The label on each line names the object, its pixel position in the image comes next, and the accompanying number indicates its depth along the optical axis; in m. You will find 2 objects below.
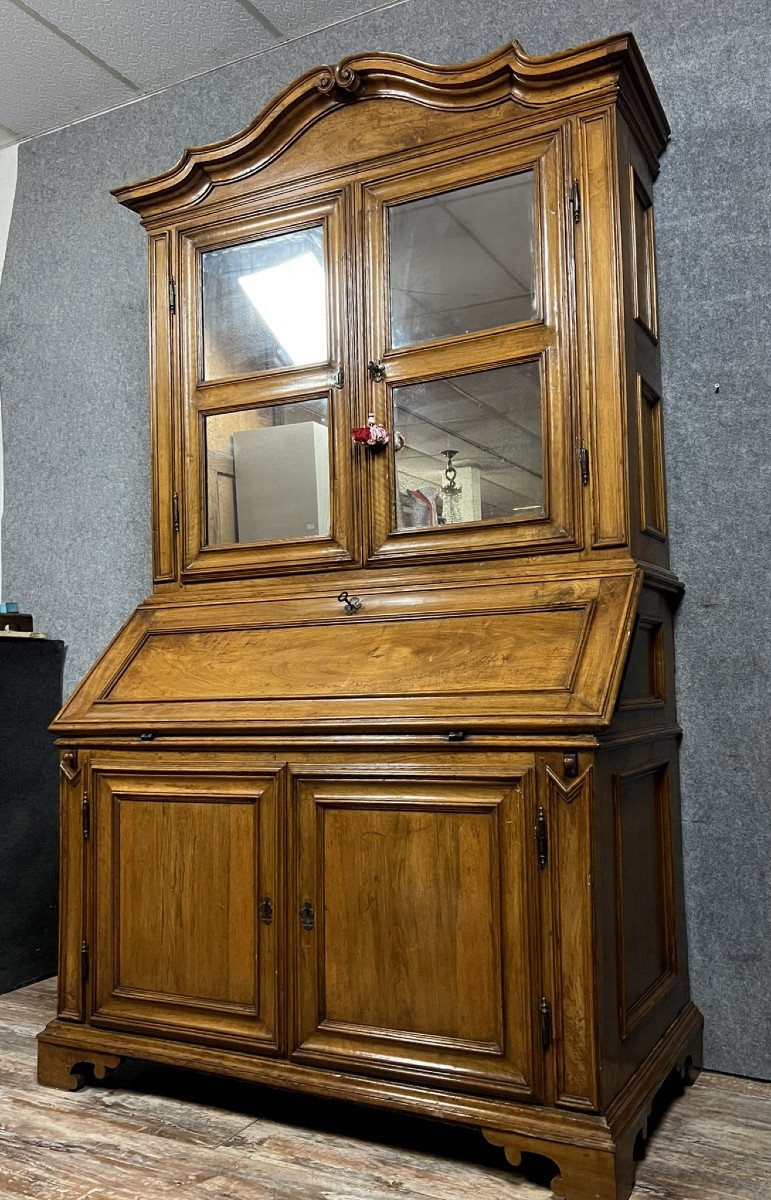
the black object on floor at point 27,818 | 2.60
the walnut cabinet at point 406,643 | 1.57
